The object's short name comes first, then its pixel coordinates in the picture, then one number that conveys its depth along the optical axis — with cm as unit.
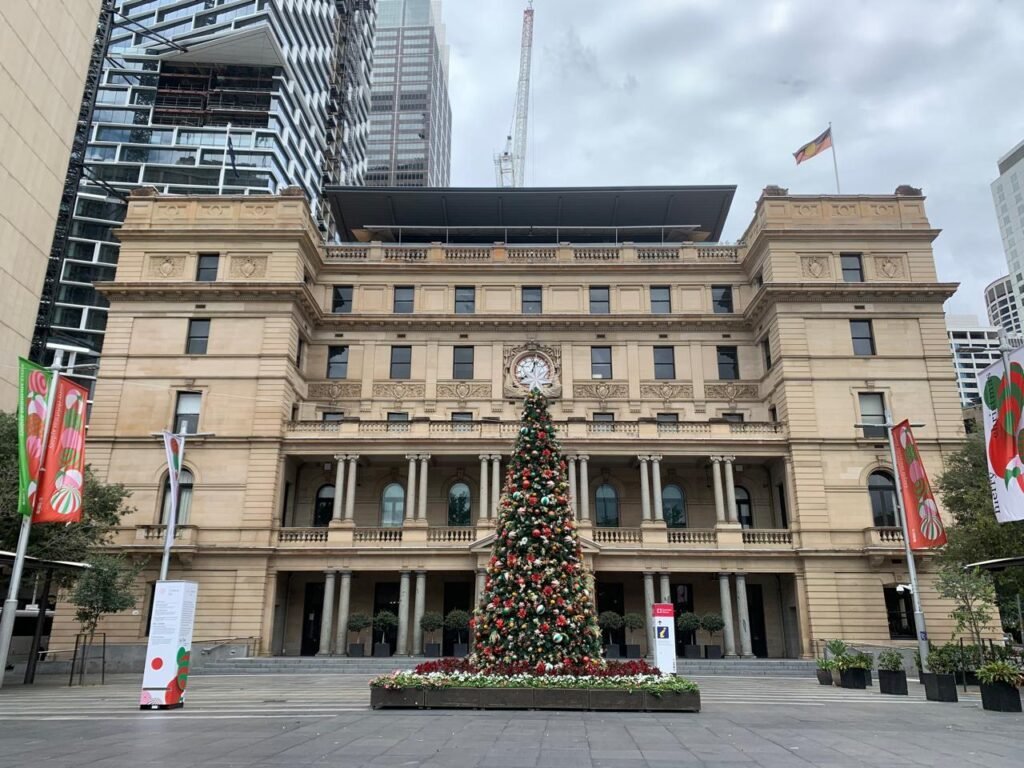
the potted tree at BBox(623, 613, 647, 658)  3366
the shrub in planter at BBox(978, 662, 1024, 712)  1683
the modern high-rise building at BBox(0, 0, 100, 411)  3500
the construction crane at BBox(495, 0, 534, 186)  18512
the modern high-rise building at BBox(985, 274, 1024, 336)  16235
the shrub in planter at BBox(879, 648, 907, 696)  2114
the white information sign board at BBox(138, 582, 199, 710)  1623
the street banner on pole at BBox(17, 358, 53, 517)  1973
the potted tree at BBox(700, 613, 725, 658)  3344
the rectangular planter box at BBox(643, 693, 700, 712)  1580
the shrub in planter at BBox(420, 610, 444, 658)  3310
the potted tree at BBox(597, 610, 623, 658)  3309
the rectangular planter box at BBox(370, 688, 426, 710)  1603
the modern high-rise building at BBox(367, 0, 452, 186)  17162
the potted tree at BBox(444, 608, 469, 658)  3288
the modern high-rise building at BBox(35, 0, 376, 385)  8525
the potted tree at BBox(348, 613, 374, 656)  3362
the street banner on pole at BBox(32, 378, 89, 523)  2047
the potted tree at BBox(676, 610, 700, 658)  3356
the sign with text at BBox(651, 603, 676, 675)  2125
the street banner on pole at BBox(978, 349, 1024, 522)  1573
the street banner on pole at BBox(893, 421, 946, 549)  2639
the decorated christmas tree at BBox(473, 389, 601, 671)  1733
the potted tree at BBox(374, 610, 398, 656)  3369
